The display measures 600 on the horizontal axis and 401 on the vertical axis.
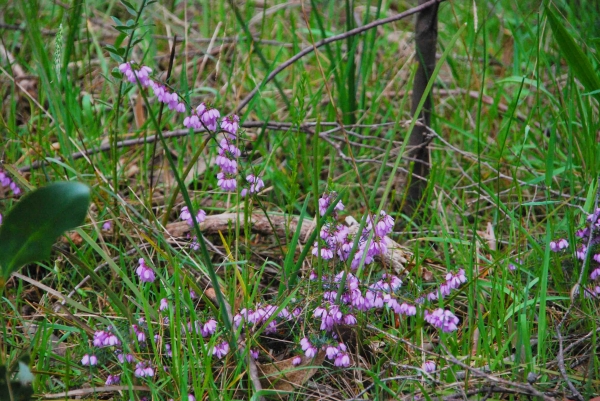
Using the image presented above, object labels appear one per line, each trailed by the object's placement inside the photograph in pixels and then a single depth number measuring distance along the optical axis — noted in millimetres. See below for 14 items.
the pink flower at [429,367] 4544
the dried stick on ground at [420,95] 4793
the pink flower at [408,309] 4579
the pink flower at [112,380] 4561
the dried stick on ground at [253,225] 4797
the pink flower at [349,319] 4568
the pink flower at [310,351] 4556
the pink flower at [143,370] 4547
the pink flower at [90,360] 4563
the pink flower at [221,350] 4559
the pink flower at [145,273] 4596
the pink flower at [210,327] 4582
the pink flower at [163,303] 4608
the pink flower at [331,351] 4557
